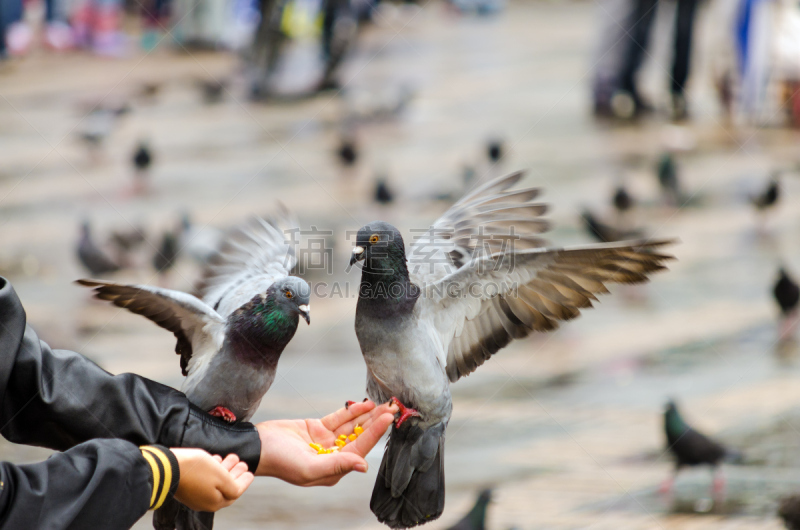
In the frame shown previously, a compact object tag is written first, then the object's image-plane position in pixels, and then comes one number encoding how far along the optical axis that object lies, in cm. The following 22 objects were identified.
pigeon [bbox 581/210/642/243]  1481
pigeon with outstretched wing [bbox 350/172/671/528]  629
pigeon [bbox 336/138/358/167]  2030
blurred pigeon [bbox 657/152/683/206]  1856
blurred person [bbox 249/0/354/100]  2655
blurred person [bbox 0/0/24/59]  3002
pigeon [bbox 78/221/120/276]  1404
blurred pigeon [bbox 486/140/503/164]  1931
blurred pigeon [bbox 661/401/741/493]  953
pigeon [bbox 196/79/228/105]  2773
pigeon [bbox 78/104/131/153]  2228
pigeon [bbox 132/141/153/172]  1953
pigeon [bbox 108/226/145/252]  1470
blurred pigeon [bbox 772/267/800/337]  1342
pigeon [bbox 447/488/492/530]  809
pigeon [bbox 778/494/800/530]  808
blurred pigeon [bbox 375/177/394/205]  1756
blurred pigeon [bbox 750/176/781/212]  1741
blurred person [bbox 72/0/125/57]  3278
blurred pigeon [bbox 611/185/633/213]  1687
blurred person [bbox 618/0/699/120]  2358
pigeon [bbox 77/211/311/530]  632
